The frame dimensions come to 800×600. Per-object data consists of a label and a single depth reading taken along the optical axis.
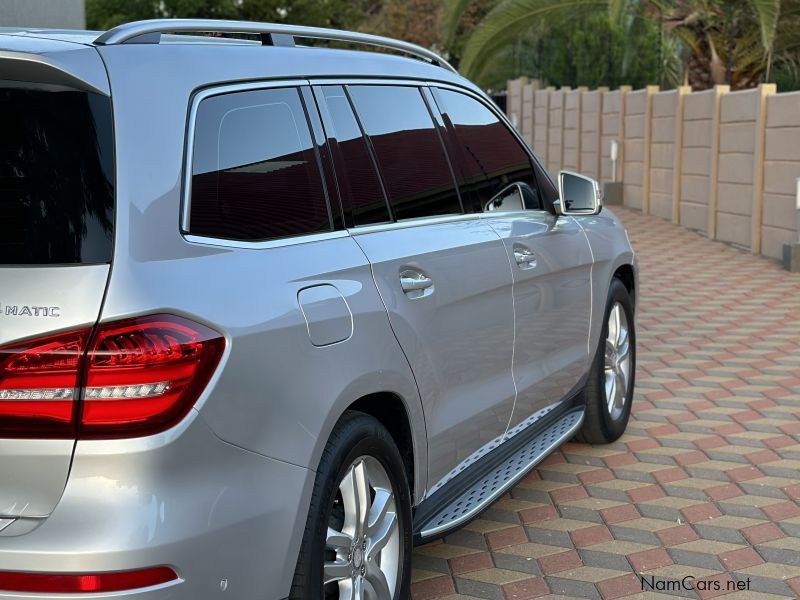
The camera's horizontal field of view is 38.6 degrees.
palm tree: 18.88
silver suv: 2.38
